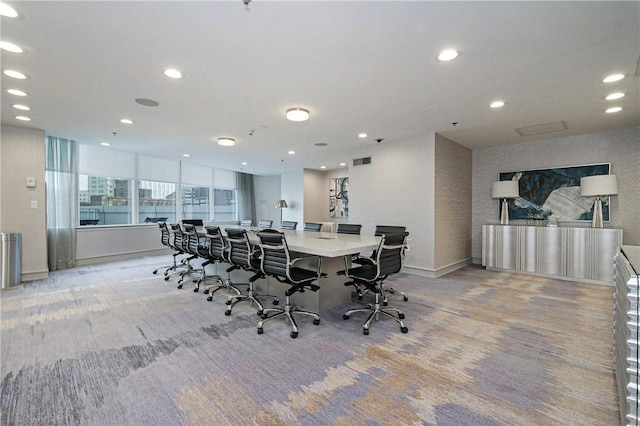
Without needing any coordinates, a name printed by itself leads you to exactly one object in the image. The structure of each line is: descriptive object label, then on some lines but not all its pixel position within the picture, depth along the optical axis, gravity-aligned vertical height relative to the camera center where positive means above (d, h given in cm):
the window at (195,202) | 879 +28
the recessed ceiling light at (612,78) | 286 +139
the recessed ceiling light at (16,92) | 329 +142
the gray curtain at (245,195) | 1046 +59
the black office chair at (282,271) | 276 -63
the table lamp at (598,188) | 457 +38
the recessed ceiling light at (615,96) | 332 +139
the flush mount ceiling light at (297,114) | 371 +130
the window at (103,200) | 649 +25
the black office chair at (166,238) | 528 -54
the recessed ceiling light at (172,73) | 277 +140
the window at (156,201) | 761 +26
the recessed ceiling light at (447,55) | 241 +138
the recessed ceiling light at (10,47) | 232 +140
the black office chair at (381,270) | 285 -66
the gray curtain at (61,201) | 563 +20
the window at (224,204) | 984 +23
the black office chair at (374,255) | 345 -62
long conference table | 298 -72
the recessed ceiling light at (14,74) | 280 +141
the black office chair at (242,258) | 329 -58
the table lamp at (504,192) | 556 +38
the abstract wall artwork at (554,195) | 507 +30
